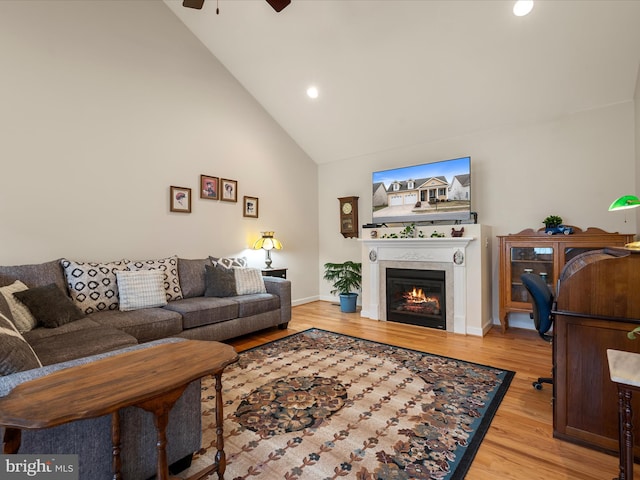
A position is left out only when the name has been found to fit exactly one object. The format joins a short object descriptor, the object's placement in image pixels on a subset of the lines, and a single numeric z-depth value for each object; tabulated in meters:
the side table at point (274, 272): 4.62
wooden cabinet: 3.34
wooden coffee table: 0.92
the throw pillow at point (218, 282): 3.66
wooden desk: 1.66
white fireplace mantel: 3.76
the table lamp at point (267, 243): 4.70
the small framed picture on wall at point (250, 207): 4.76
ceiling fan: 2.63
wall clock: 5.36
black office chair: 2.26
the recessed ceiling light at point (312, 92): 4.42
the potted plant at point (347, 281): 5.02
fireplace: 4.04
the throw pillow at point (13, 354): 1.18
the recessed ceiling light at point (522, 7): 2.75
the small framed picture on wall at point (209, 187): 4.21
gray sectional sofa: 1.21
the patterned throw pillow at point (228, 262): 4.05
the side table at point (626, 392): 1.12
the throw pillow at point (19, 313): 2.23
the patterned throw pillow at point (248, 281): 3.83
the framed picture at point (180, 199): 3.90
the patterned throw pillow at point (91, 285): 2.86
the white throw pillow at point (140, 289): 3.01
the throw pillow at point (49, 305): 2.34
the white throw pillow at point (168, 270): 3.36
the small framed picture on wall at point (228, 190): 4.44
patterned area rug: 1.60
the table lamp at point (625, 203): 2.01
